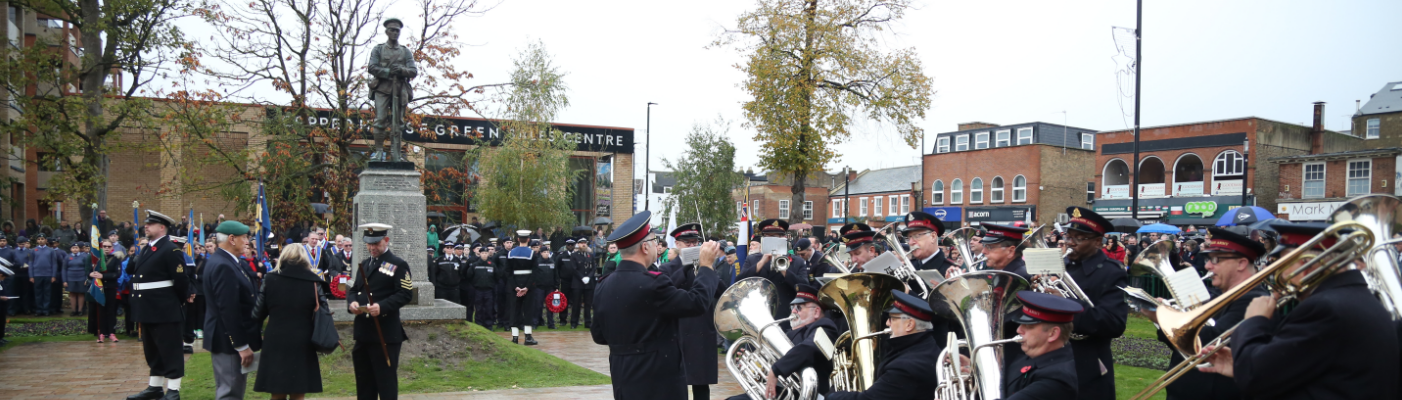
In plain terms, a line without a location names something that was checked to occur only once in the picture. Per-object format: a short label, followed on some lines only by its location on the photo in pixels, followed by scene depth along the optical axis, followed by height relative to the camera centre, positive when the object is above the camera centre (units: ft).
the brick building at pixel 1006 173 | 150.10 +3.33
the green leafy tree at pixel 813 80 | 64.23 +8.24
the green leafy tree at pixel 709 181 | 114.83 +0.78
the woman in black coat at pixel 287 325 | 21.62 -3.69
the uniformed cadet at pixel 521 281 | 46.30 -5.43
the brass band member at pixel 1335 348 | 9.34 -1.69
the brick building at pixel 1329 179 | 117.63 +2.35
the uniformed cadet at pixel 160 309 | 25.77 -4.00
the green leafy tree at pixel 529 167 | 91.20 +1.83
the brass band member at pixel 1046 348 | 12.00 -2.29
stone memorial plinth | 36.01 -1.33
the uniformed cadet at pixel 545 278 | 48.65 -5.42
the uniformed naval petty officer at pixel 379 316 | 22.61 -3.56
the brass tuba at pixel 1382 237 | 9.81 -0.47
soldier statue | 37.55 +4.35
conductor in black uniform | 16.17 -2.57
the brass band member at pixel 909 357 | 14.21 -2.82
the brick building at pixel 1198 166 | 129.08 +4.40
